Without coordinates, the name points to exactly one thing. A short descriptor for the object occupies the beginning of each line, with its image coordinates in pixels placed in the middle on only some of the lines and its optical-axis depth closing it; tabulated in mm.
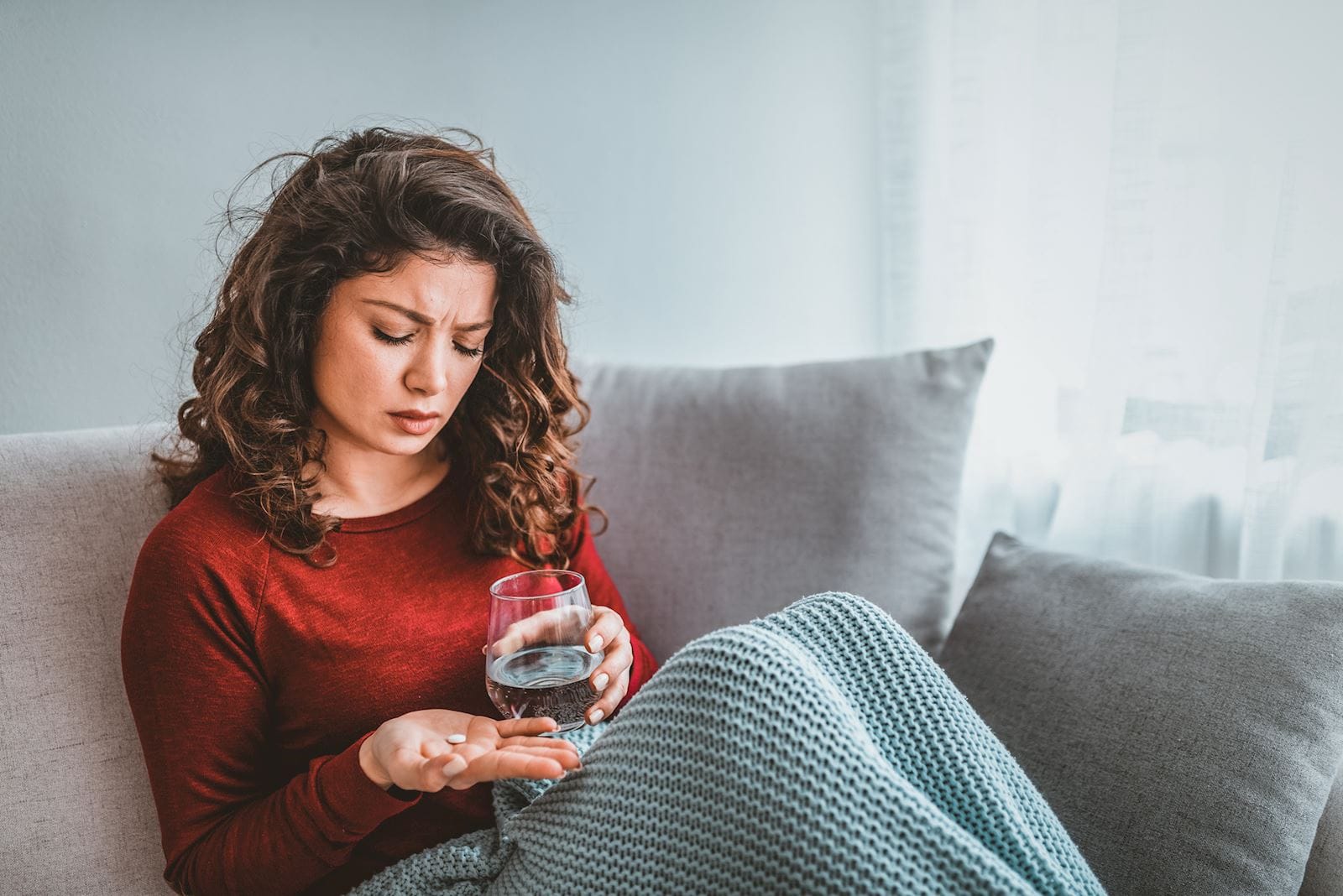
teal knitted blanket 716
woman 807
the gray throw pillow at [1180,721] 896
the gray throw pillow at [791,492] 1305
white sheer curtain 1204
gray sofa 920
